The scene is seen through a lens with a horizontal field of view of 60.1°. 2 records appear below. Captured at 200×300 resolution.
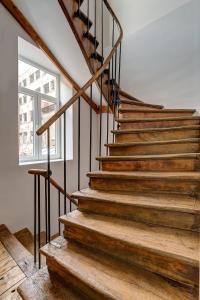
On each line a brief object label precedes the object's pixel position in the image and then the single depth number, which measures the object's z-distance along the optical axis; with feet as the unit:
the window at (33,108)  8.73
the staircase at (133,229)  3.15
